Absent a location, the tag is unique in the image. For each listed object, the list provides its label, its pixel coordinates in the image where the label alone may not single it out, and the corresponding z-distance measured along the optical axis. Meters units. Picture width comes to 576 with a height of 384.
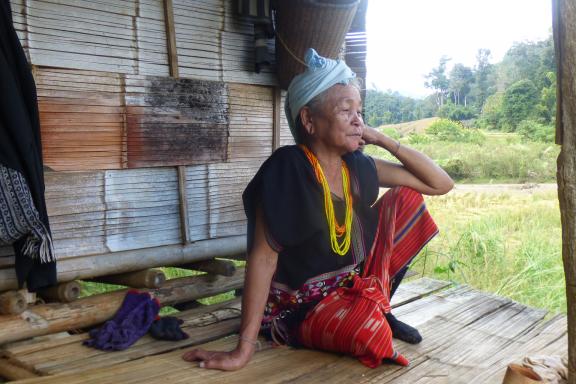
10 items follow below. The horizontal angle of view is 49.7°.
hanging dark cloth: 2.67
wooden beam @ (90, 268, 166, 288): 3.45
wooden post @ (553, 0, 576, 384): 1.58
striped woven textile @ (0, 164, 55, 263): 2.68
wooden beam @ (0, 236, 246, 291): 3.19
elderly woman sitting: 2.64
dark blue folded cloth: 2.94
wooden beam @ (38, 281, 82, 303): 3.11
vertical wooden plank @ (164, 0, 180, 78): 3.50
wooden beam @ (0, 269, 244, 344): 2.90
